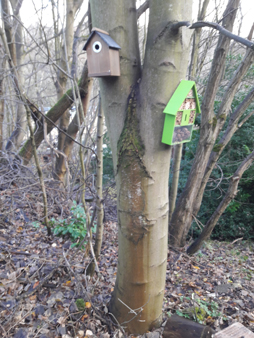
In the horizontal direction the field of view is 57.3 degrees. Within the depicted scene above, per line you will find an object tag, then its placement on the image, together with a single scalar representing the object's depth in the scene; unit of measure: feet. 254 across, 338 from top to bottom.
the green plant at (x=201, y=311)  7.42
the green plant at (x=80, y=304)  6.91
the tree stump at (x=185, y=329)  6.25
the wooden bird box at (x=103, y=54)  4.66
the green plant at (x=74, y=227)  10.64
